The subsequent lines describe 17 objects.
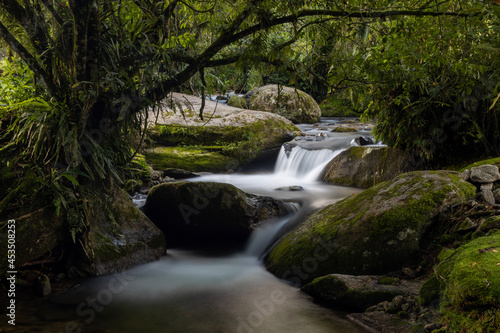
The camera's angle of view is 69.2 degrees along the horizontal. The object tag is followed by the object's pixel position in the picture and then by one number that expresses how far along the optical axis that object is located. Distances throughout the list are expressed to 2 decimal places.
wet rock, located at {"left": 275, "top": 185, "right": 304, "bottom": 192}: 7.82
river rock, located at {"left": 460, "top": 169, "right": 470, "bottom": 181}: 4.16
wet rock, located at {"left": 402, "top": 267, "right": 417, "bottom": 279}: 3.47
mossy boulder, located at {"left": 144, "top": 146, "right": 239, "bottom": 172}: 9.77
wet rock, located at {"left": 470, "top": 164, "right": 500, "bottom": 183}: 3.98
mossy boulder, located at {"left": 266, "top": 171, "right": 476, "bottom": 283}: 3.71
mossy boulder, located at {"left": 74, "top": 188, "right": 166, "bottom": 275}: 4.39
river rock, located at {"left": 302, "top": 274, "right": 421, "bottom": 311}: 3.27
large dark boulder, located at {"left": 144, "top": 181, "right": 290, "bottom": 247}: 5.97
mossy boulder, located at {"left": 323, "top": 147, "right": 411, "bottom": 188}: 6.76
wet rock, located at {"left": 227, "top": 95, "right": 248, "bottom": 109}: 14.75
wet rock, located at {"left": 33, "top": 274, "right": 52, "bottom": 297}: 3.78
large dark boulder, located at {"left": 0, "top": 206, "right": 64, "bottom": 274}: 3.73
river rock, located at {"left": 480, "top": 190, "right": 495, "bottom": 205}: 3.57
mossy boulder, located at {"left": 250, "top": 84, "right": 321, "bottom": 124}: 15.21
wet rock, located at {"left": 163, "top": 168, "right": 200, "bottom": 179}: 9.41
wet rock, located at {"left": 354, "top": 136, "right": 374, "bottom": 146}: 9.93
